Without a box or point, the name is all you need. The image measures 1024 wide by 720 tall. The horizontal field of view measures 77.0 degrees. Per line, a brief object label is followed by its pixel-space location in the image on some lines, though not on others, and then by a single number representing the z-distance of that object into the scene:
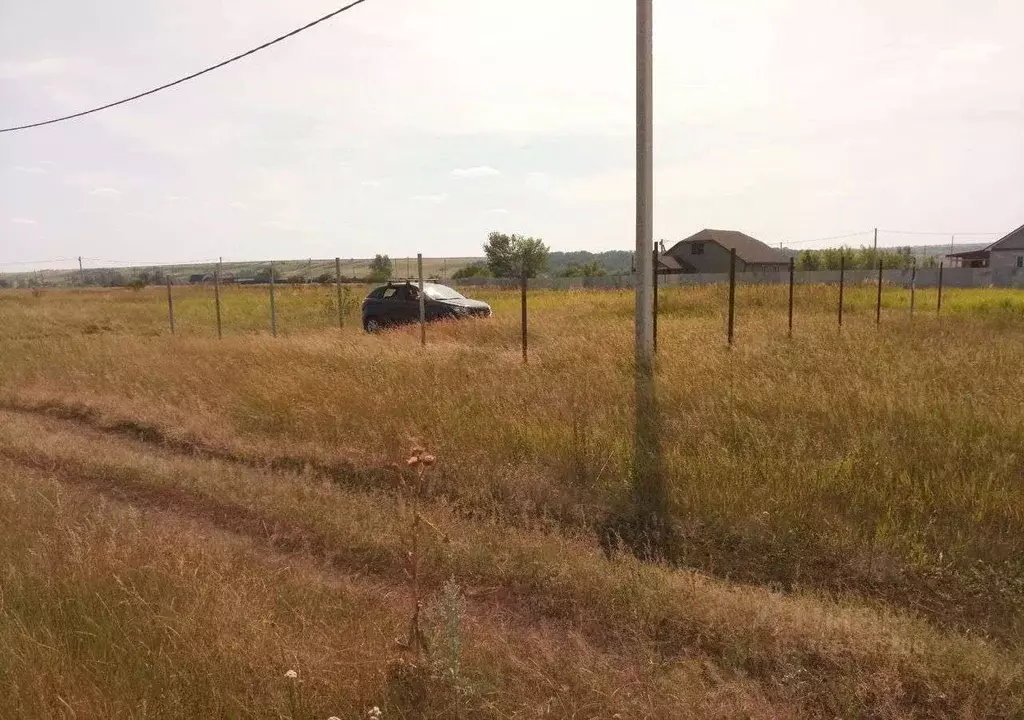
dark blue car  16.70
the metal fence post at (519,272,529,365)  9.92
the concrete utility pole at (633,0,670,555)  8.32
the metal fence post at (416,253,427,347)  12.48
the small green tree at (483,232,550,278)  82.75
